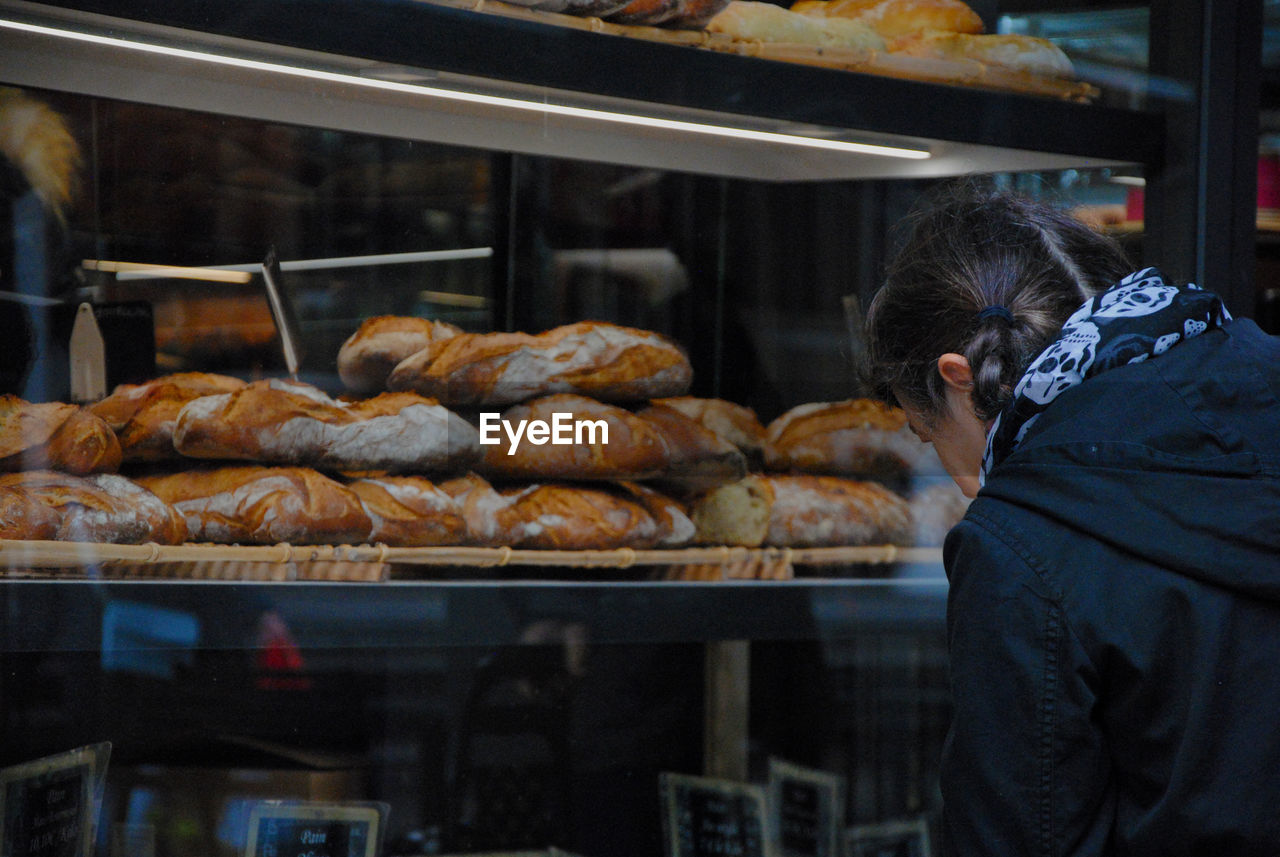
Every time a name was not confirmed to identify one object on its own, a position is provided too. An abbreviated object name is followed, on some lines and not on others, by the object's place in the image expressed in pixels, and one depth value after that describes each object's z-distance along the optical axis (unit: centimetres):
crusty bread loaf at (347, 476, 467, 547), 334
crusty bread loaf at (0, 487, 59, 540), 316
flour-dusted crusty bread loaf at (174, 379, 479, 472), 332
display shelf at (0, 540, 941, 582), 319
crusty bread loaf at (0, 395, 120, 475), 319
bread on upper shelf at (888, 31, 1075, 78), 352
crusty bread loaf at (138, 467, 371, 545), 330
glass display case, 323
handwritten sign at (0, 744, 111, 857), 321
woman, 275
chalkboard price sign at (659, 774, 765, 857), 363
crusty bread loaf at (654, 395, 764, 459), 356
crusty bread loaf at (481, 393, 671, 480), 341
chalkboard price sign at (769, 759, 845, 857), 367
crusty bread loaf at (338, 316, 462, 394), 339
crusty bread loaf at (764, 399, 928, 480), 361
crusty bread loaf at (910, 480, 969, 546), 360
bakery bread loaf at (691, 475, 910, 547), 353
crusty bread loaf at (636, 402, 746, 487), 351
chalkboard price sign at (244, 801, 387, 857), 339
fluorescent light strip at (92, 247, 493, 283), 330
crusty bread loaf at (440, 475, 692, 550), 339
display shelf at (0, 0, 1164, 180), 317
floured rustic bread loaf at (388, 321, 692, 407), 340
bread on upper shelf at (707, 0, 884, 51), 341
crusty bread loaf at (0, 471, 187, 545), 319
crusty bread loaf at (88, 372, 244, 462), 328
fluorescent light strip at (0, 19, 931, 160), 318
